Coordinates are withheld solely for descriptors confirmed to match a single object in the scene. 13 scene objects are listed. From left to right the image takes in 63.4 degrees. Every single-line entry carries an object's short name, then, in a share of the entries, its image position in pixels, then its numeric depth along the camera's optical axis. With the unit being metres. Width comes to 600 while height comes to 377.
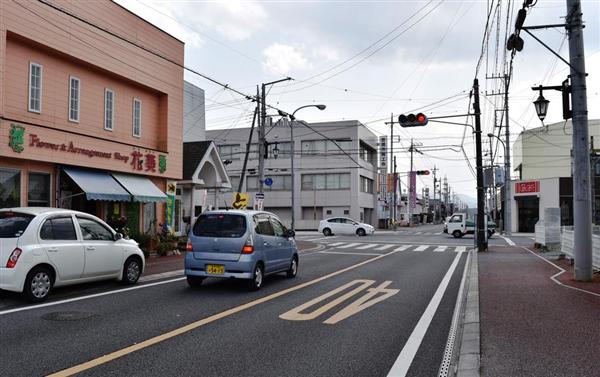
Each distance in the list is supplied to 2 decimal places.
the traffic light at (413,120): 18.83
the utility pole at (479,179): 22.45
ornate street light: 13.36
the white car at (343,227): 39.38
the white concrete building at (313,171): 53.91
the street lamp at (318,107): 30.04
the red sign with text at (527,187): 45.24
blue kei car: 10.20
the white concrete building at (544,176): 43.34
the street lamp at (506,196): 38.66
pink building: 13.59
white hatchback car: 8.30
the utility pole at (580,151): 11.09
